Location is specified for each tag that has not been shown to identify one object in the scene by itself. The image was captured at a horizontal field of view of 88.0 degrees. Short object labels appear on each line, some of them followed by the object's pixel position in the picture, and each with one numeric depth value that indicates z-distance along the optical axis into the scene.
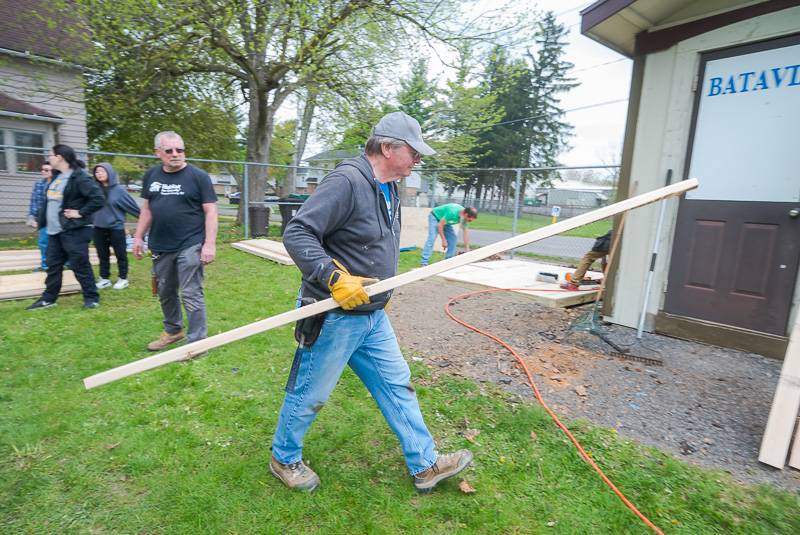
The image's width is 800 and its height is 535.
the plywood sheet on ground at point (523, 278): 5.22
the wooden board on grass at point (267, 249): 8.77
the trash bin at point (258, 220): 11.81
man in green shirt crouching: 8.84
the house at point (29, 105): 11.27
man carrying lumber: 1.99
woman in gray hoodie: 6.30
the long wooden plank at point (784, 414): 2.52
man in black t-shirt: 3.99
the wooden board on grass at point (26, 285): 5.65
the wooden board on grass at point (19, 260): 7.22
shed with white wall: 3.89
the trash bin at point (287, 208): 12.93
